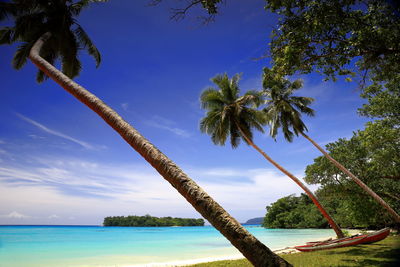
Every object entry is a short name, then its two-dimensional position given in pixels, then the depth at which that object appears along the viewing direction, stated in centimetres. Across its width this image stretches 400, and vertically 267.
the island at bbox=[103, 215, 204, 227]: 9391
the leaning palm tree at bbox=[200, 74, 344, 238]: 1820
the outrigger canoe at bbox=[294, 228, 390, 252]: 1118
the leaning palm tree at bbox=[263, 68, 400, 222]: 1719
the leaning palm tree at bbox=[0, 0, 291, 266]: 236
